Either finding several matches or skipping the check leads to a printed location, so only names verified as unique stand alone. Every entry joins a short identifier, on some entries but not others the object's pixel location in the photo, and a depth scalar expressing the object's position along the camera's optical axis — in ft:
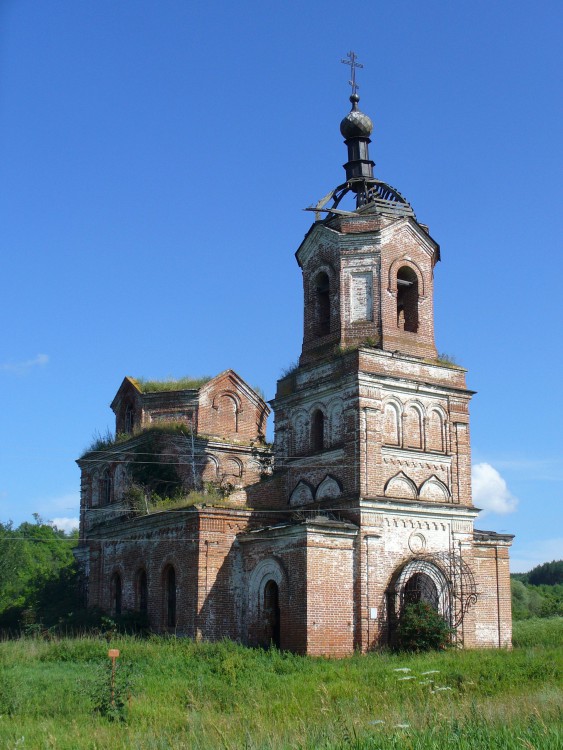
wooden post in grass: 44.68
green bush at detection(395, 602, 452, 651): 65.36
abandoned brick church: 67.31
